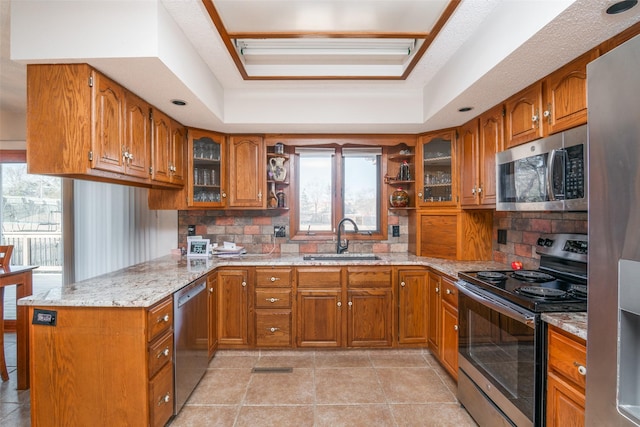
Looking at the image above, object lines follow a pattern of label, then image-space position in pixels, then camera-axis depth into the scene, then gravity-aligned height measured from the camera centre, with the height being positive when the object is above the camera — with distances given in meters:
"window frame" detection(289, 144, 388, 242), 3.47 +0.08
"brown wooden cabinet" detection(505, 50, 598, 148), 1.60 +0.65
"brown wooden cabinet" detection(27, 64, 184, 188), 1.71 +0.53
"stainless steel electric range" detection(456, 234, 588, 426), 1.45 -0.64
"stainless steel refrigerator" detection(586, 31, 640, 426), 0.80 -0.07
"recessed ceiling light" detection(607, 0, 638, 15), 1.22 +0.84
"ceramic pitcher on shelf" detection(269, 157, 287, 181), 3.32 +0.48
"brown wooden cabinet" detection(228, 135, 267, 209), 3.18 +0.42
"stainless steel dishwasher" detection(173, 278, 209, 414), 2.00 -0.92
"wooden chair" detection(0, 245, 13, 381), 2.38 -0.70
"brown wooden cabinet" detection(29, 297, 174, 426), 1.62 -0.83
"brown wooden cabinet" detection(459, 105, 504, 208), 2.38 +0.48
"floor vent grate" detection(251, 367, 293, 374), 2.58 -1.36
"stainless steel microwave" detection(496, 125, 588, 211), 1.57 +0.22
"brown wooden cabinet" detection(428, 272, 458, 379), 2.36 -0.92
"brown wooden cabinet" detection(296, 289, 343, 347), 2.88 -1.01
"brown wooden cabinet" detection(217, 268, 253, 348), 2.85 -0.88
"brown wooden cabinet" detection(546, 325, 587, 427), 1.22 -0.72
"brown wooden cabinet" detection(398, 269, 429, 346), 2.88 -0.90
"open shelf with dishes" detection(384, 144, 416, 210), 3.27 +0.38
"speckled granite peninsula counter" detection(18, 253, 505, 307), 1.63 -0.47
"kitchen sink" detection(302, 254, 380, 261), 3.15 -0.48
